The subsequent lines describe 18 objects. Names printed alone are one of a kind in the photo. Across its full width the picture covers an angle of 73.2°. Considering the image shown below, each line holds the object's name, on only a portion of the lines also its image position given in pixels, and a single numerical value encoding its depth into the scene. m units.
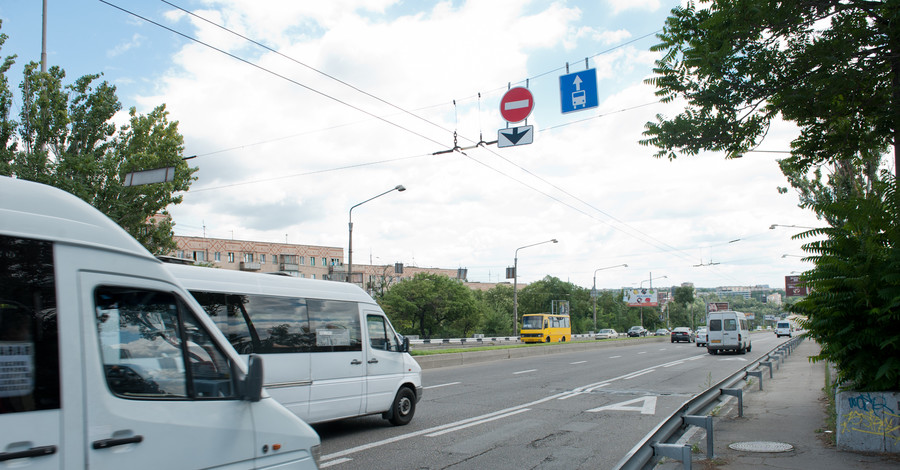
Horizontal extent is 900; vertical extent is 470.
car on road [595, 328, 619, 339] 67.06
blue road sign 11.66
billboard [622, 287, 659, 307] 79.94
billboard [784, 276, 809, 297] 52.62
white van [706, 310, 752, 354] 33.72
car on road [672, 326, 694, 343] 56.10
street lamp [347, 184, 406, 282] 27.00
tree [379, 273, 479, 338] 65.00
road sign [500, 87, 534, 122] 12.39
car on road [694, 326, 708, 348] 45.73
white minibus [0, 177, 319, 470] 2.49
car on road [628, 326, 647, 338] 74.57
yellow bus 51.88
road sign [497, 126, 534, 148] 12.29
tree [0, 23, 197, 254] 13.62
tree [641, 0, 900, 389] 6.88
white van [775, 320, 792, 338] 76.64
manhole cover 7.61
